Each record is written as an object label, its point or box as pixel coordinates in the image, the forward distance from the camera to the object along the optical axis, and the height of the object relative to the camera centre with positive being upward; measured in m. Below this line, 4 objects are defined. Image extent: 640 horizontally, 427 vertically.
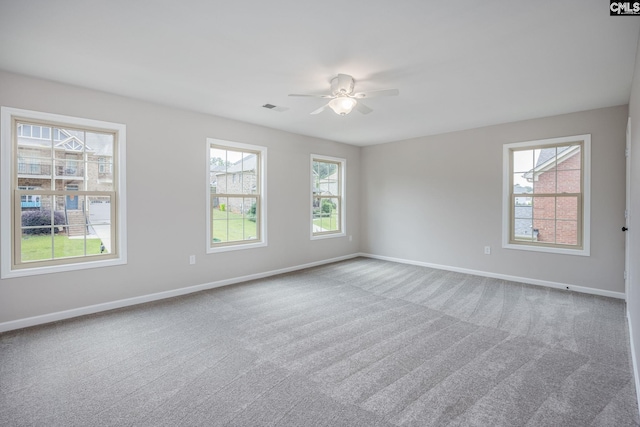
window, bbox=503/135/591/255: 4.41 +0.25
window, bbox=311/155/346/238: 6.26 +0.28
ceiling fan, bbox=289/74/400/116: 2.98 +1.14
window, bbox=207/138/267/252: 4.69 +0.22
